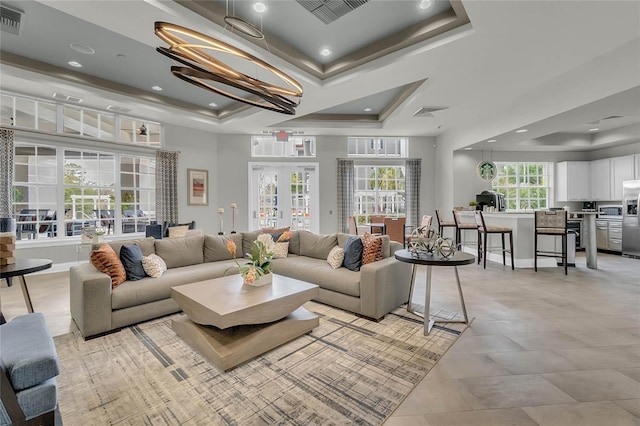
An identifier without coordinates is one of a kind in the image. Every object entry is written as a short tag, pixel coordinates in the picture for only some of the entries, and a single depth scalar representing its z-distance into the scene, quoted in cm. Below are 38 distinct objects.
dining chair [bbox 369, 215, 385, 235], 666
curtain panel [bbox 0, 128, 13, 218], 488
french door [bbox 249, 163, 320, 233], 785
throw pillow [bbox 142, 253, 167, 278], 332
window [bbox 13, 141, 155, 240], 538
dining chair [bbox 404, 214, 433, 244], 627
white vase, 285
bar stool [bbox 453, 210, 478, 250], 626
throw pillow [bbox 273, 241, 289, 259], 446
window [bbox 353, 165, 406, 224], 820
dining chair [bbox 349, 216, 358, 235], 640
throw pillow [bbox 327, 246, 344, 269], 371
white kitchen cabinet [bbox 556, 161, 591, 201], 768
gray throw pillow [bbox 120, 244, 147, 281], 320
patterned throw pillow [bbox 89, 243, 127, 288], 299
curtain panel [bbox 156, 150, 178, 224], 665
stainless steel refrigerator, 626
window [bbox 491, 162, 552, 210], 803
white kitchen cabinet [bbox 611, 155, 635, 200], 674
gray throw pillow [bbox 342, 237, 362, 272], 356
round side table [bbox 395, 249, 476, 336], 270
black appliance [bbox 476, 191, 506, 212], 667
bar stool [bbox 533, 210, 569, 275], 504
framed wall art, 716
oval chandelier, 221
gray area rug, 175
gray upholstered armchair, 135
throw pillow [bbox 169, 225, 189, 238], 476
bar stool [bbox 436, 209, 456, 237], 671
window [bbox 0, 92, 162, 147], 509
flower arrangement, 279
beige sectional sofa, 276
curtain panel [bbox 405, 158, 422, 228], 795
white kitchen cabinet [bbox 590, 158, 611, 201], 725
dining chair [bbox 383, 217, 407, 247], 626
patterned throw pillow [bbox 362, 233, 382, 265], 346
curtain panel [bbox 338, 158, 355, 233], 780
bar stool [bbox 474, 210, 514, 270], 539
